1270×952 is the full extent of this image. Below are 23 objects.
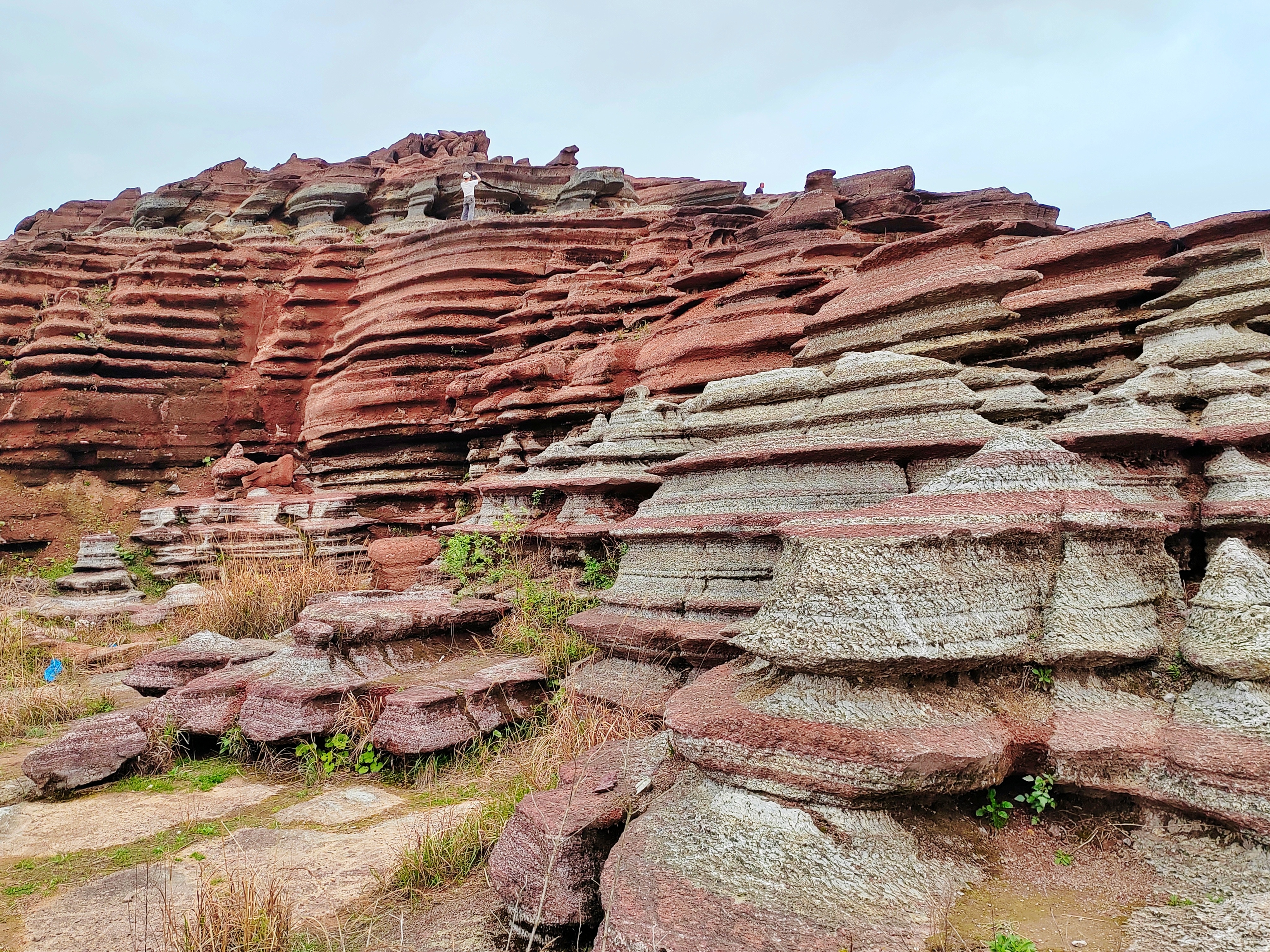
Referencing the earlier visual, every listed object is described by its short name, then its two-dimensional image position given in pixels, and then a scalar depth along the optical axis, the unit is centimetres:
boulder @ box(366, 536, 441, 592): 936
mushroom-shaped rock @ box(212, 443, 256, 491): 1295
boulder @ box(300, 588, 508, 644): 532
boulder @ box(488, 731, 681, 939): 256
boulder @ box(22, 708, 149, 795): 429
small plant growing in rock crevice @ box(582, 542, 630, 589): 653
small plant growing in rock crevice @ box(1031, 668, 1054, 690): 276
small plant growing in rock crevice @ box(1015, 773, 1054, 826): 244
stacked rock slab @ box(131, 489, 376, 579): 1102
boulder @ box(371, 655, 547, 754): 441
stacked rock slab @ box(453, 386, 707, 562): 684
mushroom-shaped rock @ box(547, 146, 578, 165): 2339
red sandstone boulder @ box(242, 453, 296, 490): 1300
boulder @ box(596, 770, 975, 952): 193
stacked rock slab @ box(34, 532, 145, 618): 938
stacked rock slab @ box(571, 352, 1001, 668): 442
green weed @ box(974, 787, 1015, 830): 245
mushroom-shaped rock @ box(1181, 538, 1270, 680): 240
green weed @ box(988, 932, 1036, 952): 188
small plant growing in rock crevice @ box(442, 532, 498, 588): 759
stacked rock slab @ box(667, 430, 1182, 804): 234
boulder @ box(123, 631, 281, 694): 573
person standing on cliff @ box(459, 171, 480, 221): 1867
